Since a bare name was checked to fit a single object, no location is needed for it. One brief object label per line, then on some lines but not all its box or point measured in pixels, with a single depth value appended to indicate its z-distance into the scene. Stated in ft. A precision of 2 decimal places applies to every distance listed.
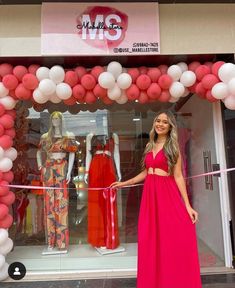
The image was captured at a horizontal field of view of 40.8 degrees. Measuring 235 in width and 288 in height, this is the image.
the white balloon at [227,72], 9.90
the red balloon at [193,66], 10.68
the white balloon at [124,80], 10.09
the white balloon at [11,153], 10.33
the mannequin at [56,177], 12.07
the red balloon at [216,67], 10.27
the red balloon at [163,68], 10.59
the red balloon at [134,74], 10.39
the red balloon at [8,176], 10.24
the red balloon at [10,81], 9.92
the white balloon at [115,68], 10.20
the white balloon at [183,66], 10.68
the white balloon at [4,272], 10.25
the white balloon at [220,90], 9.98
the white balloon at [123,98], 10.52
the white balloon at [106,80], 9.93
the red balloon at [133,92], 10.28
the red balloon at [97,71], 10.25
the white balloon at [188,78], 10.32
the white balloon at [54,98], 10.36
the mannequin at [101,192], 12.44
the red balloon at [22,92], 10.01
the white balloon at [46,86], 9.85
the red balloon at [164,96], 10.50
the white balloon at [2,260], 10.00
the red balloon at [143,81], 10.19
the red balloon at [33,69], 10.29
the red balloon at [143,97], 10.50
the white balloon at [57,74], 9.98
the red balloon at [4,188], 9.91
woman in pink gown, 8.16
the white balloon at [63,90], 10.03
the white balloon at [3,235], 9.87
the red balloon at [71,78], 10.13
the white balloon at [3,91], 10.02
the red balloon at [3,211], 9.85
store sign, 10.44
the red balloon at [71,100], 10.46
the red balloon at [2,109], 10.12
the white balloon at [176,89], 10.30
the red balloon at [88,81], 10.10
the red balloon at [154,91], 10.23
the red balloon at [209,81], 10.16
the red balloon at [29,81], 9.91
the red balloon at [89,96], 10.39
